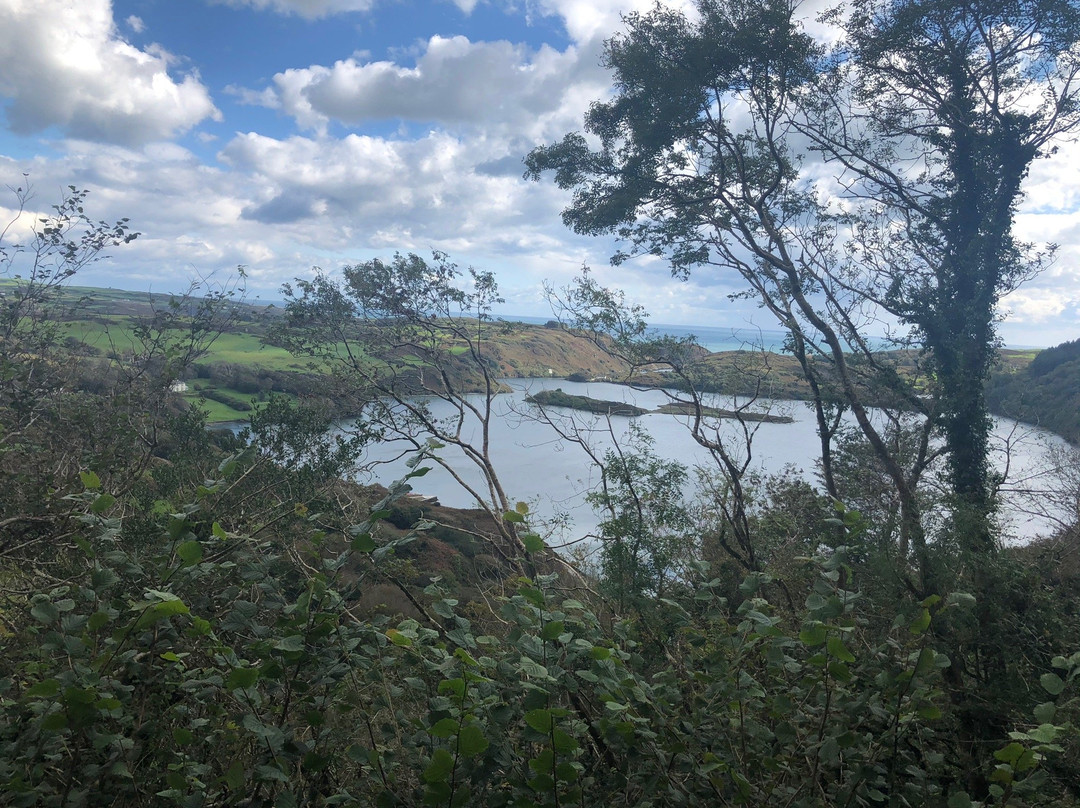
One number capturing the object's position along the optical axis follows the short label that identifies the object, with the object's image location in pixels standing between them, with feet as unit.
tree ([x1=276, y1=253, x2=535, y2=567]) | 36.91
